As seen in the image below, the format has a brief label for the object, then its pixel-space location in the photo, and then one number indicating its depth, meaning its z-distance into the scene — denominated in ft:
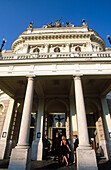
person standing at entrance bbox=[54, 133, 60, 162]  31.11
